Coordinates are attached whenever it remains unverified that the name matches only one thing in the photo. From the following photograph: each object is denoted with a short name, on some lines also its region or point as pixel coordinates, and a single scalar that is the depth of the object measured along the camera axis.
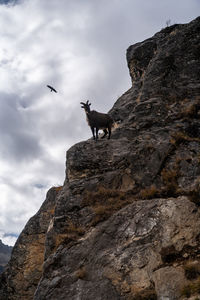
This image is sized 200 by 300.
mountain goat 18.97
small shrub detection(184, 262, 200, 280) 8.31
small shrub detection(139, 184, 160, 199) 12.84
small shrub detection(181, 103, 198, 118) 17.78
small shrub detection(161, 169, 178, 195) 12.84
